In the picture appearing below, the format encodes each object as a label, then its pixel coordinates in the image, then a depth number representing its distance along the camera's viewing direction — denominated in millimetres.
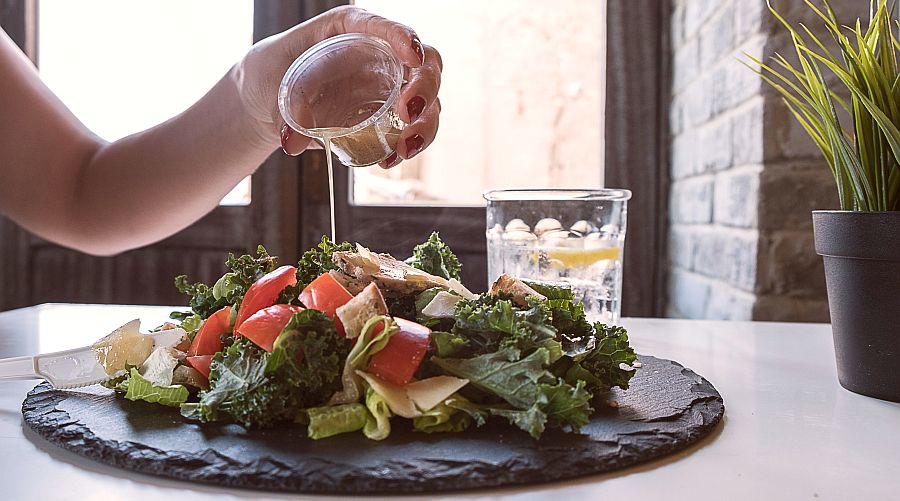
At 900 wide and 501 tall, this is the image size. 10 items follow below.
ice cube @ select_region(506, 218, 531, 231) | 1308
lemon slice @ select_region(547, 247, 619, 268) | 1300
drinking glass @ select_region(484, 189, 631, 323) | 1287
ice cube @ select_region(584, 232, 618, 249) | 1296
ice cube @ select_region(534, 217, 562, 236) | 1295
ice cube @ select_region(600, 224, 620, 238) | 1302
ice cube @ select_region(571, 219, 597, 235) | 1286
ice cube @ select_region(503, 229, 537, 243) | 1307
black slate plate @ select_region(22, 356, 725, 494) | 588
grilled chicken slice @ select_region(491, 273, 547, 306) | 839
